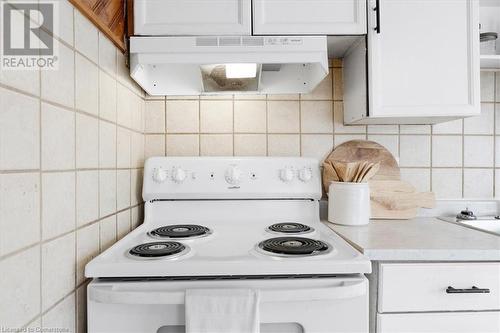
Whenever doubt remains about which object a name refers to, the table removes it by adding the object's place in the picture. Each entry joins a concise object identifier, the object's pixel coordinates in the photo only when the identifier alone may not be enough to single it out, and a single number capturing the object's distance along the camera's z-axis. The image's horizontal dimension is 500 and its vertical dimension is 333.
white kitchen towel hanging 0.71
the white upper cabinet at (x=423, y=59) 1.11
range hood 1.05
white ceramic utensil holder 1.18
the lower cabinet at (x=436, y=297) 0.84
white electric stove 0.74
